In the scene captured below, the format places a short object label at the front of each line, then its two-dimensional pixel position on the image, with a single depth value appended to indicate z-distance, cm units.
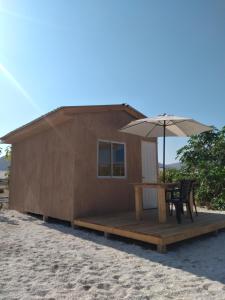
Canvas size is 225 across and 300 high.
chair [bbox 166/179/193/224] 483
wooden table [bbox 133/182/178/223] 468
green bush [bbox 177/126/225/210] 817
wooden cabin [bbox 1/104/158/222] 564
